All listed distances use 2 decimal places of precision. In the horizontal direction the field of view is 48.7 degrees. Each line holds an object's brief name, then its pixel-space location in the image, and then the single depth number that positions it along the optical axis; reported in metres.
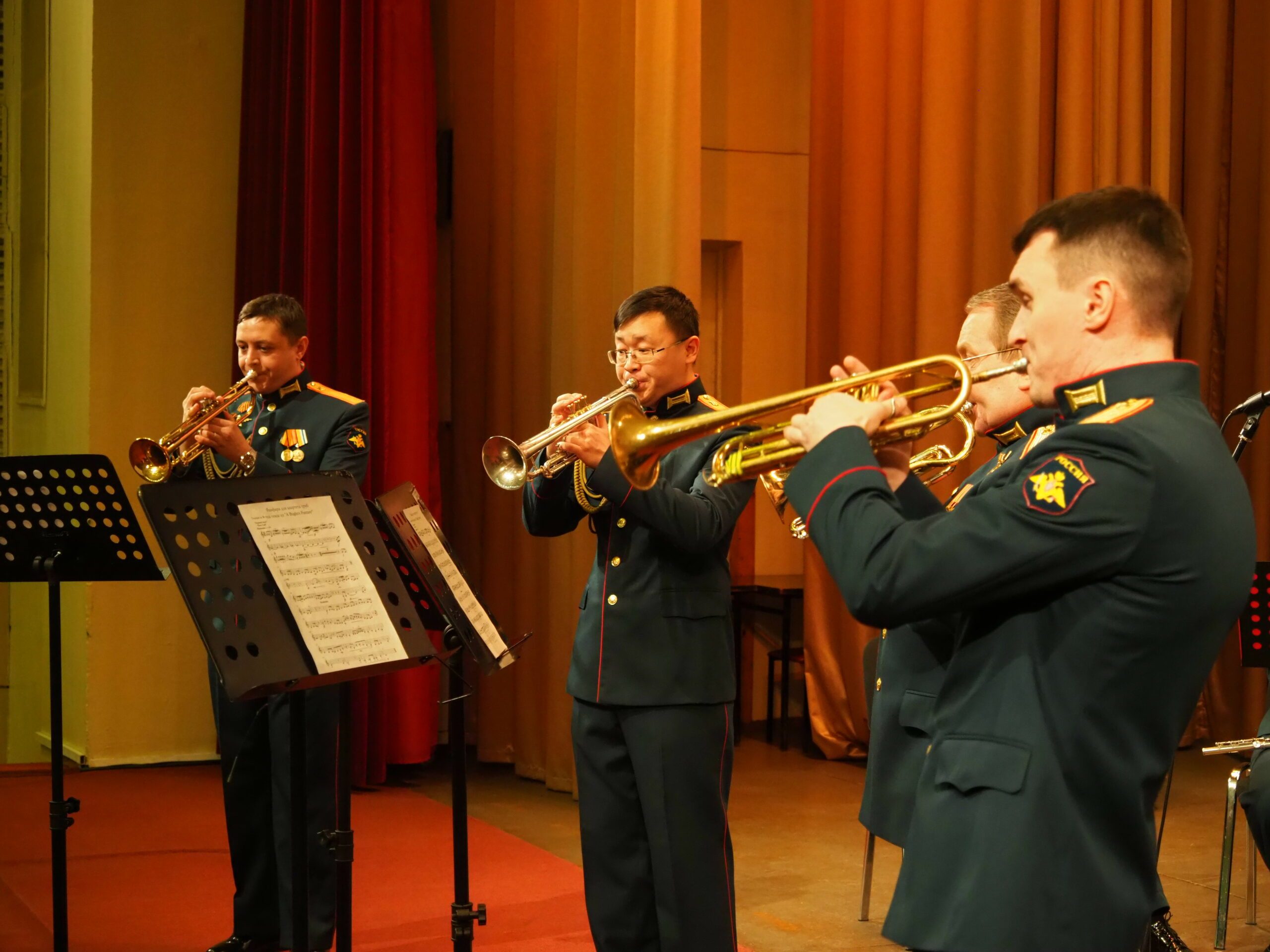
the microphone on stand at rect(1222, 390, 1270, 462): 3.24
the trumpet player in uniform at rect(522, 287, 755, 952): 2.81
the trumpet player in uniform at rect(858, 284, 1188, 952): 2.48
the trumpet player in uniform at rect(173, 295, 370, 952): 3.50
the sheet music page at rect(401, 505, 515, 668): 2.72
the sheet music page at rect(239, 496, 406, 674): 2.46
